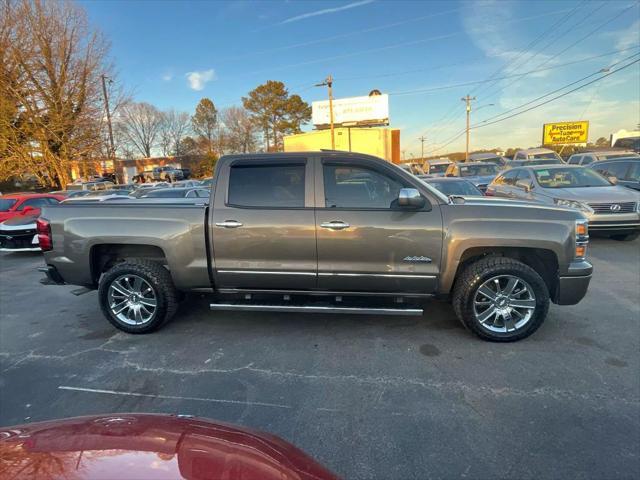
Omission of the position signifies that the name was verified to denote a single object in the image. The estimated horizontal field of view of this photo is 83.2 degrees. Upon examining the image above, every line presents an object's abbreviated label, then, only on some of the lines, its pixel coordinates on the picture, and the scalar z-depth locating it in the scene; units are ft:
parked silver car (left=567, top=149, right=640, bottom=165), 53.41
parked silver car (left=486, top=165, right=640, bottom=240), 23.75
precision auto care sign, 131.85
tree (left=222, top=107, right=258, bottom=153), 190.90
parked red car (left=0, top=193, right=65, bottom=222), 32.45
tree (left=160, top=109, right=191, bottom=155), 209.15
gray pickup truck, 11.90
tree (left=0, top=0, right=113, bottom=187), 73.61
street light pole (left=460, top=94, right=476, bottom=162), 154.34
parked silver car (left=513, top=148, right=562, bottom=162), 66.93
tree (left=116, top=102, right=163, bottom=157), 198.37
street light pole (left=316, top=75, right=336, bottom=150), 100.63
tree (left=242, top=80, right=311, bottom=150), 184.34
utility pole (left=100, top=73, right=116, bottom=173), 86.60
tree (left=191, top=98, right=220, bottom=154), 203.51
